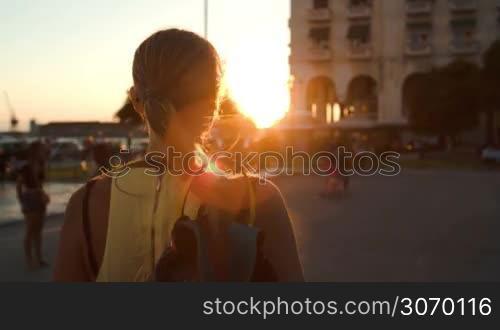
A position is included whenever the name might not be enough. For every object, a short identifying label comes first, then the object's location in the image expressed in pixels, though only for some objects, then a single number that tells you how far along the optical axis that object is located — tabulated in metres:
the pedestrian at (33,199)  7.22
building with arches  43.53
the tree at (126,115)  37.47
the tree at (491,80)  34.25
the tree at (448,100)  35.53
